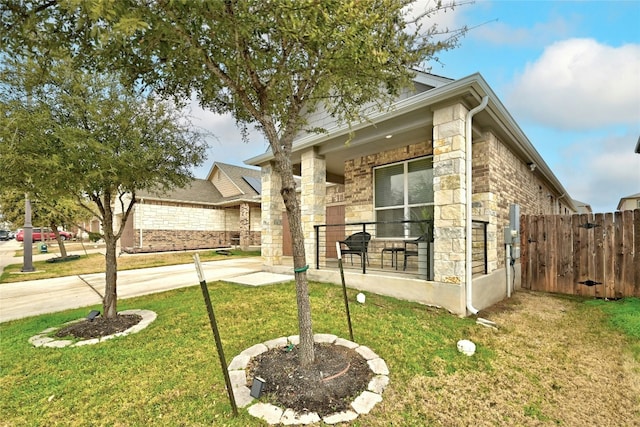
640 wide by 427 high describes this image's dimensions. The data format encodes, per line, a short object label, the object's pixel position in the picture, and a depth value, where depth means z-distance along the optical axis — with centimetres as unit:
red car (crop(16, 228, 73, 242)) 2767
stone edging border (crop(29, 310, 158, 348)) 346
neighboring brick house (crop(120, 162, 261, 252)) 1545
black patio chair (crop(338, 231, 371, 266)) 662
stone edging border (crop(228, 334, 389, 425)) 206
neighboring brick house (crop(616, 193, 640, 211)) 2900
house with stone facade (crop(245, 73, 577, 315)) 450
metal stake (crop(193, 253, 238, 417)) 194
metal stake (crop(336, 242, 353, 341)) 321
